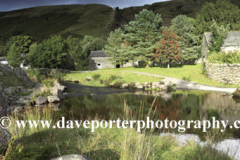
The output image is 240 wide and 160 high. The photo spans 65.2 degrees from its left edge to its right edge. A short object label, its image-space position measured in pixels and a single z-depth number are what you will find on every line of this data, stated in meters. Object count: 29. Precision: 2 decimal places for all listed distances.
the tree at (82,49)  53.31
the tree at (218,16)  45.97
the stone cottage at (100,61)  48.22
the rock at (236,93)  15.58
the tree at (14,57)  34.70
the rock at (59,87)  19.17
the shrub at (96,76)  26.12
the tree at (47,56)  32.47
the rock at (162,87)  19.91
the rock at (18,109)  11.03
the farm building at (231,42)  31.32
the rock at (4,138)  3.86
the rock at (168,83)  20.20
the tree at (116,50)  37.79
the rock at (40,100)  13.55
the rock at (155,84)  20.53
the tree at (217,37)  32.94
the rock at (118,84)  21.97
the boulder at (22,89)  15.20
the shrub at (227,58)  19.98
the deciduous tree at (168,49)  32.09
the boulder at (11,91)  13.42
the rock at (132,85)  21.19
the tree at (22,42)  59.06
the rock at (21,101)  12.87
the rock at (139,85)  20.79
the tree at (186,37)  39.84
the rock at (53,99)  14.63
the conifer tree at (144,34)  35.06
